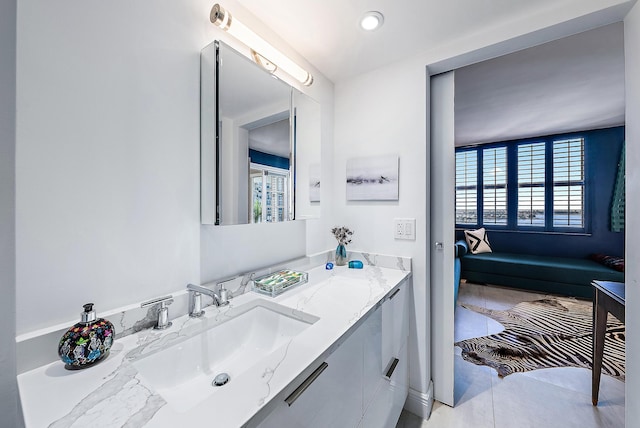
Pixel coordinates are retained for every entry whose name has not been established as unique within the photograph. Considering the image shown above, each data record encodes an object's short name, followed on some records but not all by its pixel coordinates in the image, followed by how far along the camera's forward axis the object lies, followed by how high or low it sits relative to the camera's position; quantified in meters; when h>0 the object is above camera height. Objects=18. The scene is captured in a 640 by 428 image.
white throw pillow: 4.29 -0.52
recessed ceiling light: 1.21 +0.95
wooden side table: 1.31 -0.58
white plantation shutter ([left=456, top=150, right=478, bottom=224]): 4.74 +0.46
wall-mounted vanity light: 1.02 +0.80
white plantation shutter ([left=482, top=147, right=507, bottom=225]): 4.50 +0.46
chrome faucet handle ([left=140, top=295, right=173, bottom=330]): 0.85 -0.34
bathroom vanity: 0.51 -0.40
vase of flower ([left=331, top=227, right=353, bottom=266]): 1.71 -0.21
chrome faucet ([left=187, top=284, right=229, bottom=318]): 0.93 -0.33
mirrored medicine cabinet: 1.01 +0.32
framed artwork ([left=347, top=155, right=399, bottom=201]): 1.60 +0.22
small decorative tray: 1.16 -0.34
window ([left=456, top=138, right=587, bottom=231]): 3.97 +0.44
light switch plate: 1.54 -0.11
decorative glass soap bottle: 0.61 -0.33
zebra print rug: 1.95 -1.18
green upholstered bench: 3.23 -0.85
